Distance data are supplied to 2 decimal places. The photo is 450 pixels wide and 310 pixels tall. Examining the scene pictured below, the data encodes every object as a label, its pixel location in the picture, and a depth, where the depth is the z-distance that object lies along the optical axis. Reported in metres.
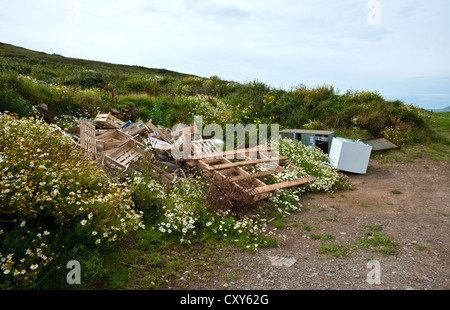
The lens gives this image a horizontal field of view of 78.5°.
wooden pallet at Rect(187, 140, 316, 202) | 5.55
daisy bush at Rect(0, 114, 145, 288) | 2.73
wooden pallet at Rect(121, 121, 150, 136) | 7.13
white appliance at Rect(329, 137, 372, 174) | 7.67
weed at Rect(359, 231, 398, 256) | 3.91
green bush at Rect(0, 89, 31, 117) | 6.93
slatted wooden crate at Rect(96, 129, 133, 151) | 6.26
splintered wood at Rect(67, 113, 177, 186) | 5.48
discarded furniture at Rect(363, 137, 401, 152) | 9.55
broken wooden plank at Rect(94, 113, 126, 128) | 7.64
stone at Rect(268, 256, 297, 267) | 3.63
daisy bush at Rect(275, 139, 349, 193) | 6.64
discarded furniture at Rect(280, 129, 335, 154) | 8.81
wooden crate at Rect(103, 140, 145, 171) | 5.46
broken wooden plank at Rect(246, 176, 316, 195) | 5.54
